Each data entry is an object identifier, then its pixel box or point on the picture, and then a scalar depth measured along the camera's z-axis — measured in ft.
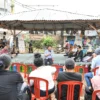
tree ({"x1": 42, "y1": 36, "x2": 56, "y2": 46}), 66.18
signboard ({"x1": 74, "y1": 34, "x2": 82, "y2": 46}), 46.65
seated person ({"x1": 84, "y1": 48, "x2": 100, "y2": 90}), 14.29
